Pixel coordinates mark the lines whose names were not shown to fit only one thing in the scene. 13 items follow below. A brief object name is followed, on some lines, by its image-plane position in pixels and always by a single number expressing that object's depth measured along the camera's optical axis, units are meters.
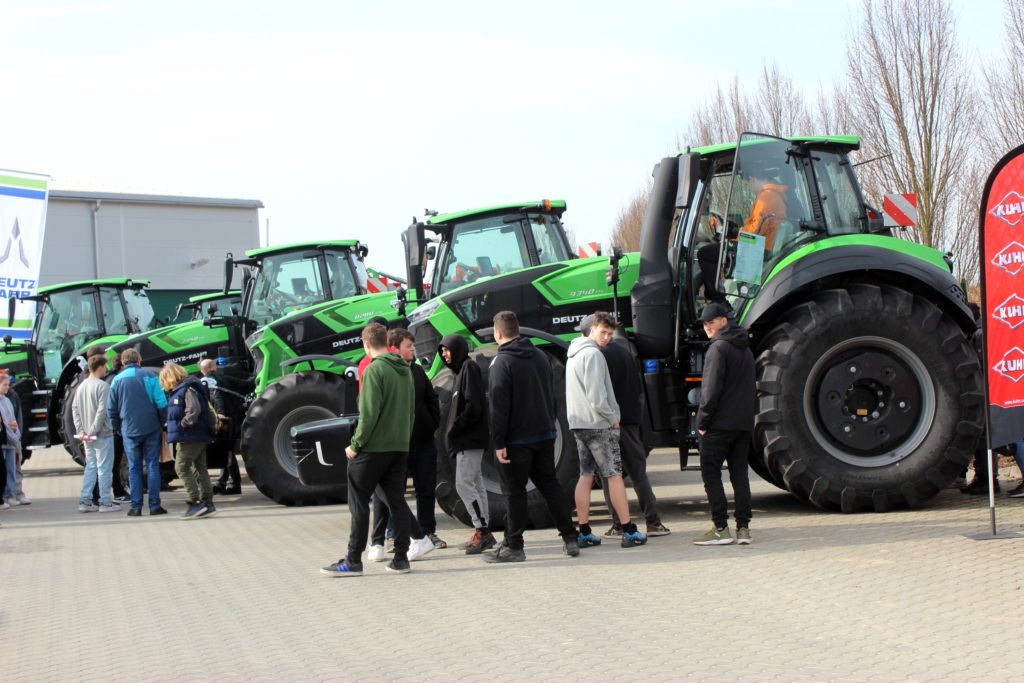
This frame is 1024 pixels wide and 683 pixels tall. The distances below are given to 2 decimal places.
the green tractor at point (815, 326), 9.40
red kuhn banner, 8.38
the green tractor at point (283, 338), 12.52
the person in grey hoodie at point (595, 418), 8.60
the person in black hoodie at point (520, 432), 8.30
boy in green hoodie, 8.16
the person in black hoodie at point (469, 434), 8.70
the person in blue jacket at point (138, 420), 12.58
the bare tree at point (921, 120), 19.50
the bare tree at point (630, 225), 34.65
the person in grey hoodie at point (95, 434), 12.99
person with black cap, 8.42
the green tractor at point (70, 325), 18.52
